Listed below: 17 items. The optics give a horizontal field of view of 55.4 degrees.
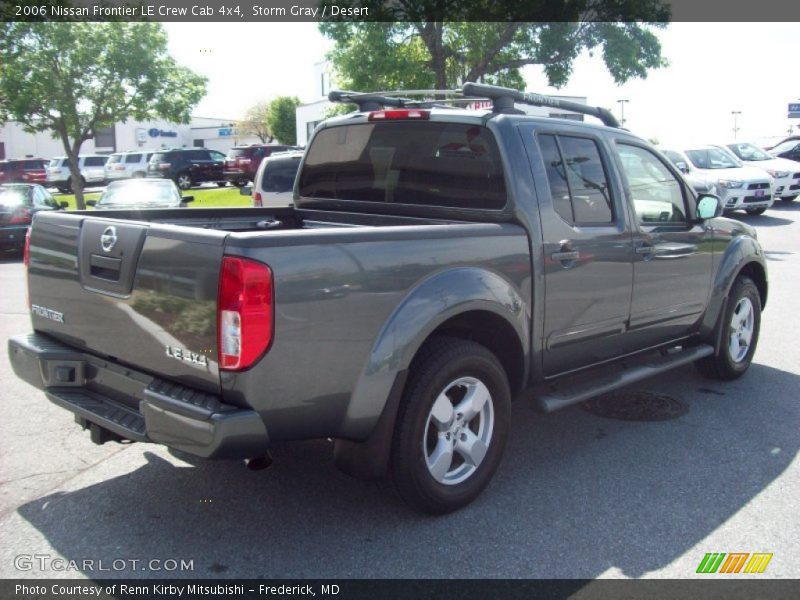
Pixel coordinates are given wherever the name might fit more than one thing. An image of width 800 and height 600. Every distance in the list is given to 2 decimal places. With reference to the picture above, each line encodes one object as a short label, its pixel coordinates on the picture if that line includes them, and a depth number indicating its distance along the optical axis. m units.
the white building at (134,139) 62.97
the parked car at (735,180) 17.78
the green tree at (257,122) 80.50
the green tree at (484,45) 17.78
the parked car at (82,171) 37.97
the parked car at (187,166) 35.44
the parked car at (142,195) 14.48
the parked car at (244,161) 33.38
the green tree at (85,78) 18.08
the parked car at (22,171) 38.09
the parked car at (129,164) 37.97
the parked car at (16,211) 14.28
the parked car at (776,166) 21.11
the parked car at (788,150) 26.61
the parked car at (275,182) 12.91
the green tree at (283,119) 75.66
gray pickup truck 3.04
